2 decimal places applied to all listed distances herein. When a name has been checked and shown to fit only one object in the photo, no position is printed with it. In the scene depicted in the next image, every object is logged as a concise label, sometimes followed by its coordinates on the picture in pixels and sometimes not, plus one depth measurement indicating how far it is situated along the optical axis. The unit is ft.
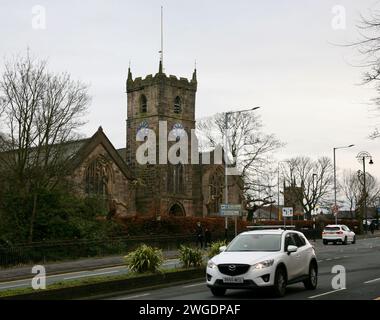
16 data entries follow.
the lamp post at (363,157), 213.75
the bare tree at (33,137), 114.62
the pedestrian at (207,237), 138.41
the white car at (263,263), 48.16
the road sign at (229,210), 126.93
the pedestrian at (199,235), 132.36
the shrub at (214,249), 72.74
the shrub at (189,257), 72.38
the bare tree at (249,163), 229.45
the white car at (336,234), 164.04
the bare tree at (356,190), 381.60
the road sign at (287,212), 154.11
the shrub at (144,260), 63.31
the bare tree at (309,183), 354.95
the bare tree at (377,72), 56.58
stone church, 223.51
